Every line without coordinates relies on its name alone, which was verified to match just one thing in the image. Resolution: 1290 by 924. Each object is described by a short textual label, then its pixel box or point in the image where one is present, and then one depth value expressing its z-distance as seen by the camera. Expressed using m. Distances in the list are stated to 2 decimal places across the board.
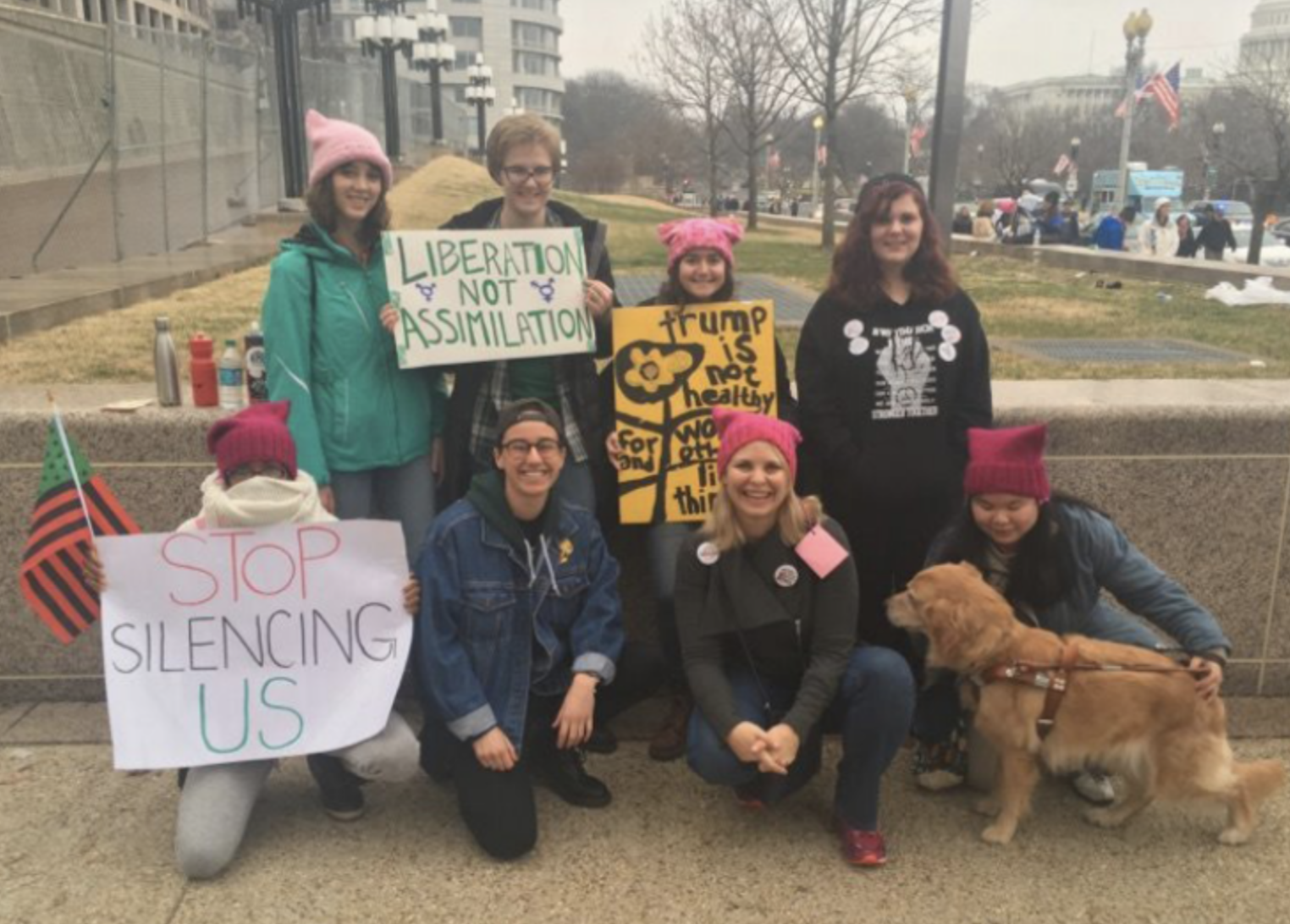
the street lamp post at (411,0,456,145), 43.75
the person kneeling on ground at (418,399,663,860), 3.36
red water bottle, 4.12
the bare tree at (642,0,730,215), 39.22
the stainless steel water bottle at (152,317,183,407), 4.10
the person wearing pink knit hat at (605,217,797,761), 3.78
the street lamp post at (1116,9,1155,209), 38.00
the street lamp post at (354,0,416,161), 31.27
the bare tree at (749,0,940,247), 26.14
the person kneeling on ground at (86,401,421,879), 3.24
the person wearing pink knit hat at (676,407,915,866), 3.30
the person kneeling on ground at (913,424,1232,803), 3.31
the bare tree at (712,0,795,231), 35.66
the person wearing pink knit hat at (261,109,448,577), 3.47
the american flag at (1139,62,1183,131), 33.12
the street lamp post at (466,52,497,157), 58.78
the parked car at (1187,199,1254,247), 28.51
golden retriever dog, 3.23
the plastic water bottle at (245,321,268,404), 3.97
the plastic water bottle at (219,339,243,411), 4.07
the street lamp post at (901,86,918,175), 29.76
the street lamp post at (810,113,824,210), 66.19
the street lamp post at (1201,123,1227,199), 43.94
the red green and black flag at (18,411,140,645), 3.42
